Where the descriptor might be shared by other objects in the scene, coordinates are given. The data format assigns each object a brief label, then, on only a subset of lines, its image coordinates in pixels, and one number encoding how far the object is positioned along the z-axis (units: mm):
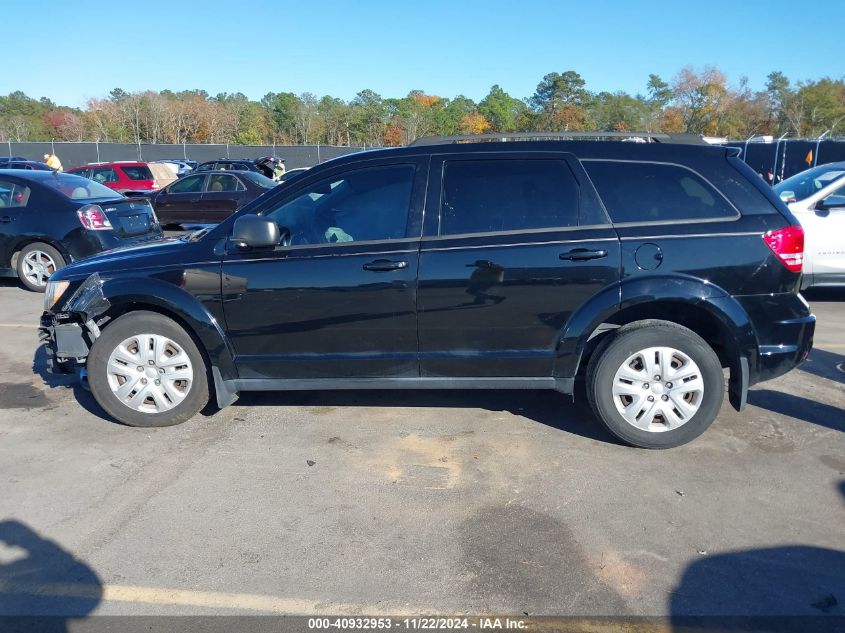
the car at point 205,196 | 16344
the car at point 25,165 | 24459
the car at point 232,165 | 24297
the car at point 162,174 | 21719
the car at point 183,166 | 24584
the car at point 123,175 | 21250
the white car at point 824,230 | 8273
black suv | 4258
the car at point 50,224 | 9102
